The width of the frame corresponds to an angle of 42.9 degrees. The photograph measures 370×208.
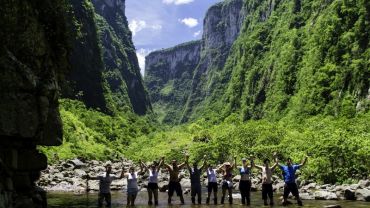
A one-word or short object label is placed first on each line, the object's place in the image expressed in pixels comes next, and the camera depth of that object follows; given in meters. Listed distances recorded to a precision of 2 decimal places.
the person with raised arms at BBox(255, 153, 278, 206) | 21.62
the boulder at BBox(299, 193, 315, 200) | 26.73
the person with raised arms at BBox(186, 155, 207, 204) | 22.91
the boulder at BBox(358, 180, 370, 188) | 29.11
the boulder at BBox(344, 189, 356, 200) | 26.06
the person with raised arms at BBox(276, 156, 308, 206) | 21.47
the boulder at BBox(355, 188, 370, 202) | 25.06
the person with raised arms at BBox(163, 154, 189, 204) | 22.67
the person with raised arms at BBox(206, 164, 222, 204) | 23.17
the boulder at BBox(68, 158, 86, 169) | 59.17
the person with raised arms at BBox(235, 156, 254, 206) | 21.91
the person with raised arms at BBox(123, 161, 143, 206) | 22.53
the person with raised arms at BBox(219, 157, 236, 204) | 23.17
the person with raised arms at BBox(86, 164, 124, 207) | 22.18
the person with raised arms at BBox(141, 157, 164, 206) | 22.70
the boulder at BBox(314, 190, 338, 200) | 26.30
